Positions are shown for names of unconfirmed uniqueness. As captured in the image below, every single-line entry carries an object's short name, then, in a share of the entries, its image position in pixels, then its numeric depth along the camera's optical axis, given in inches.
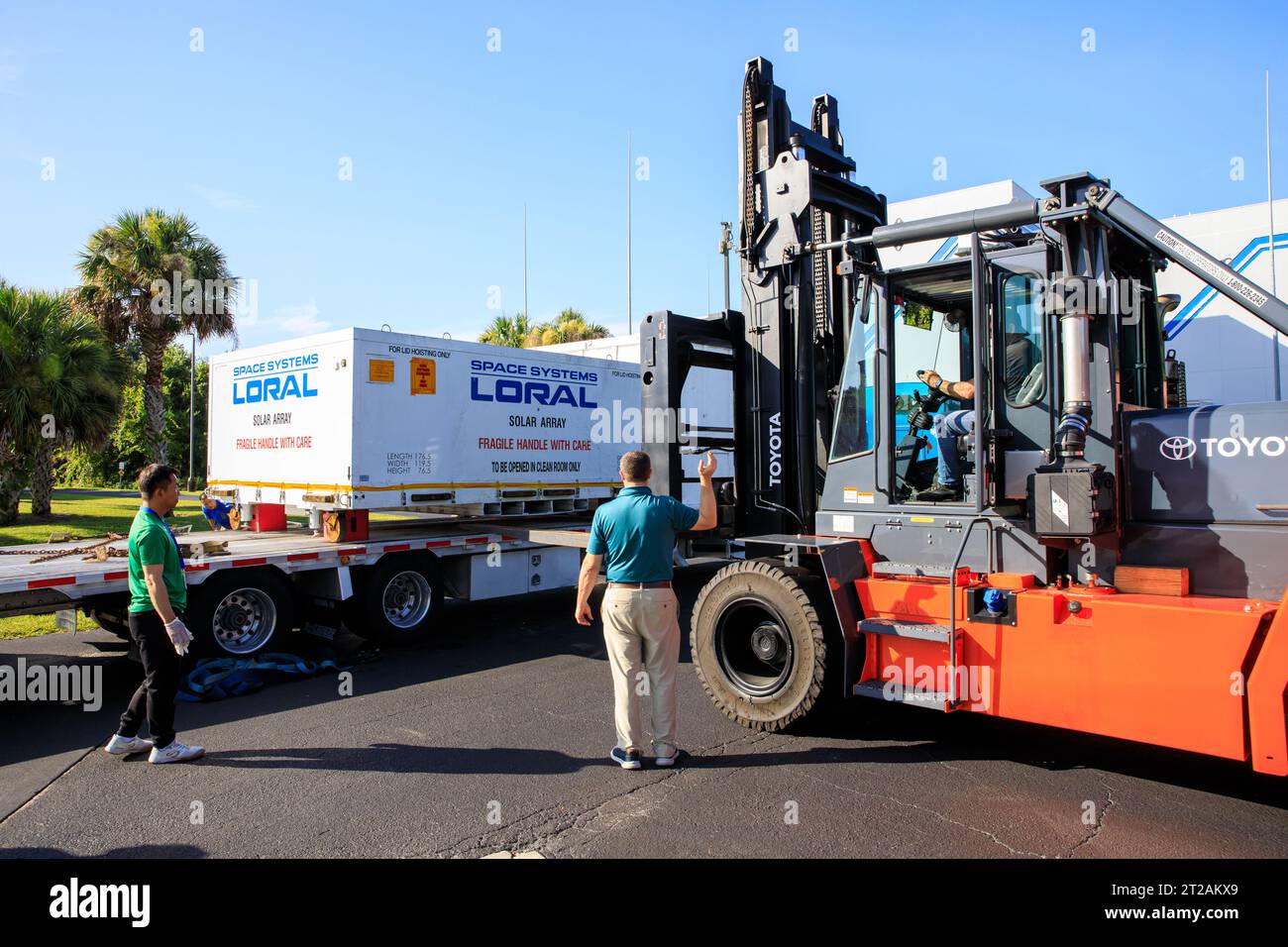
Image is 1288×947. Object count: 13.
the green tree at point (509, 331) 1312.7
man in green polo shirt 214.2
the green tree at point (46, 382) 676.1
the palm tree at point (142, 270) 868.0
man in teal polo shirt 209.8
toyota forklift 179.2
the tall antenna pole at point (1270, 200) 411.6
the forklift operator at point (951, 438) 215.2
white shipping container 361.1
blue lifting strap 278.4
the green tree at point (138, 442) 1560.0
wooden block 186.5
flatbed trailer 281.0
